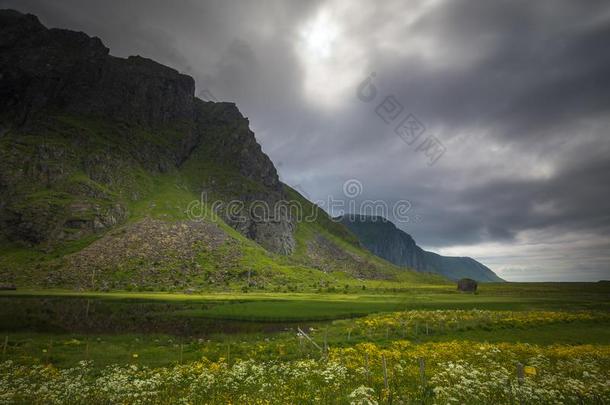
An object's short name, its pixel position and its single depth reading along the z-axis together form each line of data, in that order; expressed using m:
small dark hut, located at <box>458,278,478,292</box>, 156.88
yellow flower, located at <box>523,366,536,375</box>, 19.26
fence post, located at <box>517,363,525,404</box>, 16.70
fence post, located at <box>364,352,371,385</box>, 20.62
